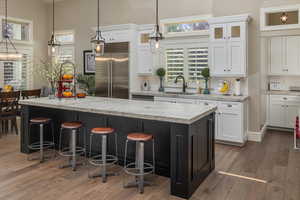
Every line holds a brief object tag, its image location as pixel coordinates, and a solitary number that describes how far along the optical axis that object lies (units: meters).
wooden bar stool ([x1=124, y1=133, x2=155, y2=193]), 3.30
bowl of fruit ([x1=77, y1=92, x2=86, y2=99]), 4.98
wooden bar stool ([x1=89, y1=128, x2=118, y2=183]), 3.57
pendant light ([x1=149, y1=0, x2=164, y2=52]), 3.87
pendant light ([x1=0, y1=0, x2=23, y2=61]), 7.52
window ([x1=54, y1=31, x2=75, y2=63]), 8.48
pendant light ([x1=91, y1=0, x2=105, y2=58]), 4.01
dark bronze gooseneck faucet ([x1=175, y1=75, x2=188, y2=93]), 6.32
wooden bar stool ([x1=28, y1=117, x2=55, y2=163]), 4.34
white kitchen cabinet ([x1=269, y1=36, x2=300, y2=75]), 6.41
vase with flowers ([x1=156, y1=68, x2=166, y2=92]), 6.57
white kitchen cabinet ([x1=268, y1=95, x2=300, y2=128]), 6.35
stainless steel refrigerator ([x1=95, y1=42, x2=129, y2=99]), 6.71
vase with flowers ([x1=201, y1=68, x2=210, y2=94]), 5.84
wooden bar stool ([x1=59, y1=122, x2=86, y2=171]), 3.98
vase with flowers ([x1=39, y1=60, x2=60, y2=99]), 8.23
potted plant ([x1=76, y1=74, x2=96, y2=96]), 7.63
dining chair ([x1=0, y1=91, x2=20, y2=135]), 5.81
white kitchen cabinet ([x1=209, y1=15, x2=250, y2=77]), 5.31
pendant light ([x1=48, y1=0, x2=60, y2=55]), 5.18
